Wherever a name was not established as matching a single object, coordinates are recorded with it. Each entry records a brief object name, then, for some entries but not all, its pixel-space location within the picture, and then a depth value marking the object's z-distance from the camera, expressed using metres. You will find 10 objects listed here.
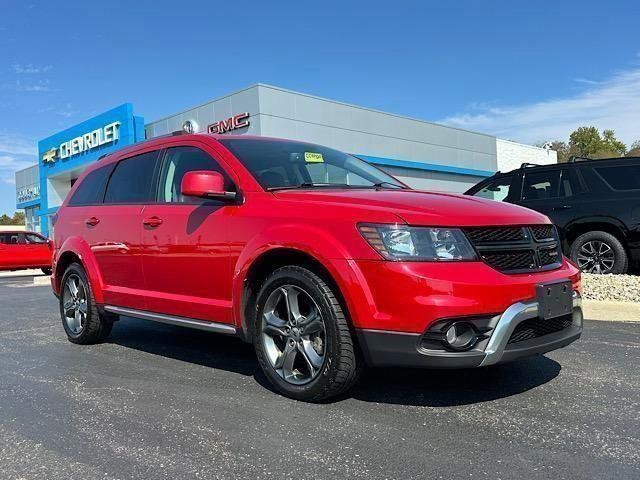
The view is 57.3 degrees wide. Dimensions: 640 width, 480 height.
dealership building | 22.78
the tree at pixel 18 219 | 99.74
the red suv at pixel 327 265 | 3.22
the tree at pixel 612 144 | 69.88
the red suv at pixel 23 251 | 18.75
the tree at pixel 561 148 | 68.08
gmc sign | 22.25
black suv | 7.79
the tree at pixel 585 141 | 70.38
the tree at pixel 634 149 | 67.22
